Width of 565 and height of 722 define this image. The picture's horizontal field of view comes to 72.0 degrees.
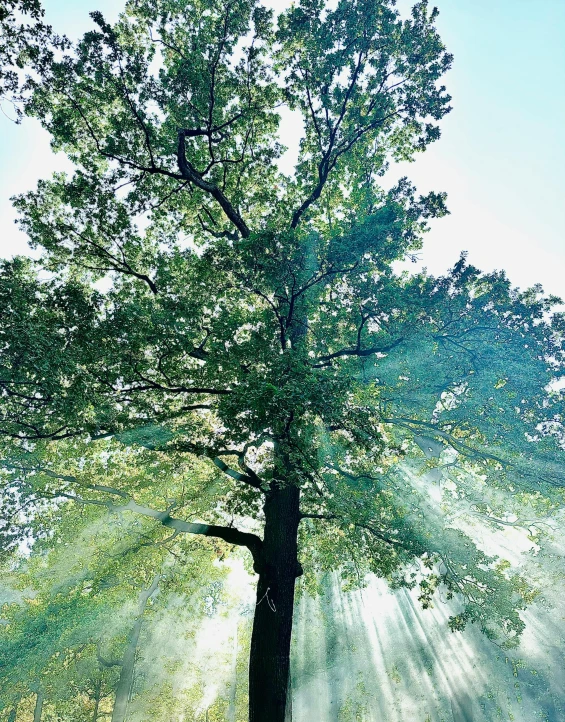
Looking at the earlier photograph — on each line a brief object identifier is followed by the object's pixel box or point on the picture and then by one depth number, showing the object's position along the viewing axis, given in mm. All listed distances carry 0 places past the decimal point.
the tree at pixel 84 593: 12359
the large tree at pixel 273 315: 6758
